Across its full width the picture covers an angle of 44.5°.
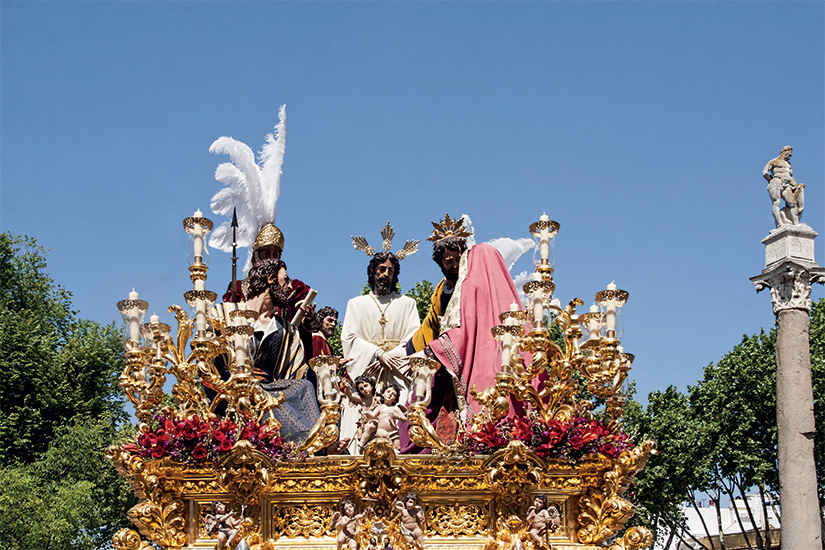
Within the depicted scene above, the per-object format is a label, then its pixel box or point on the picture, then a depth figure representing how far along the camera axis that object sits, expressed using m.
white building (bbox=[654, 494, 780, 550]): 40.19
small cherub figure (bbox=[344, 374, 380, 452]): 11.69
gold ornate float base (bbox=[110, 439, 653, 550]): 11.32
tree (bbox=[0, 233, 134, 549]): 24.20
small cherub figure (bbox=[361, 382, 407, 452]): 11.70
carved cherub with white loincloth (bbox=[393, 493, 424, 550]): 11.25
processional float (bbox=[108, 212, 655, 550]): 11.35
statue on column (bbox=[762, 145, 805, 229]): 20.48
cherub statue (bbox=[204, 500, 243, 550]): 11.21
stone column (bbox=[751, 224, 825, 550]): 18.11
